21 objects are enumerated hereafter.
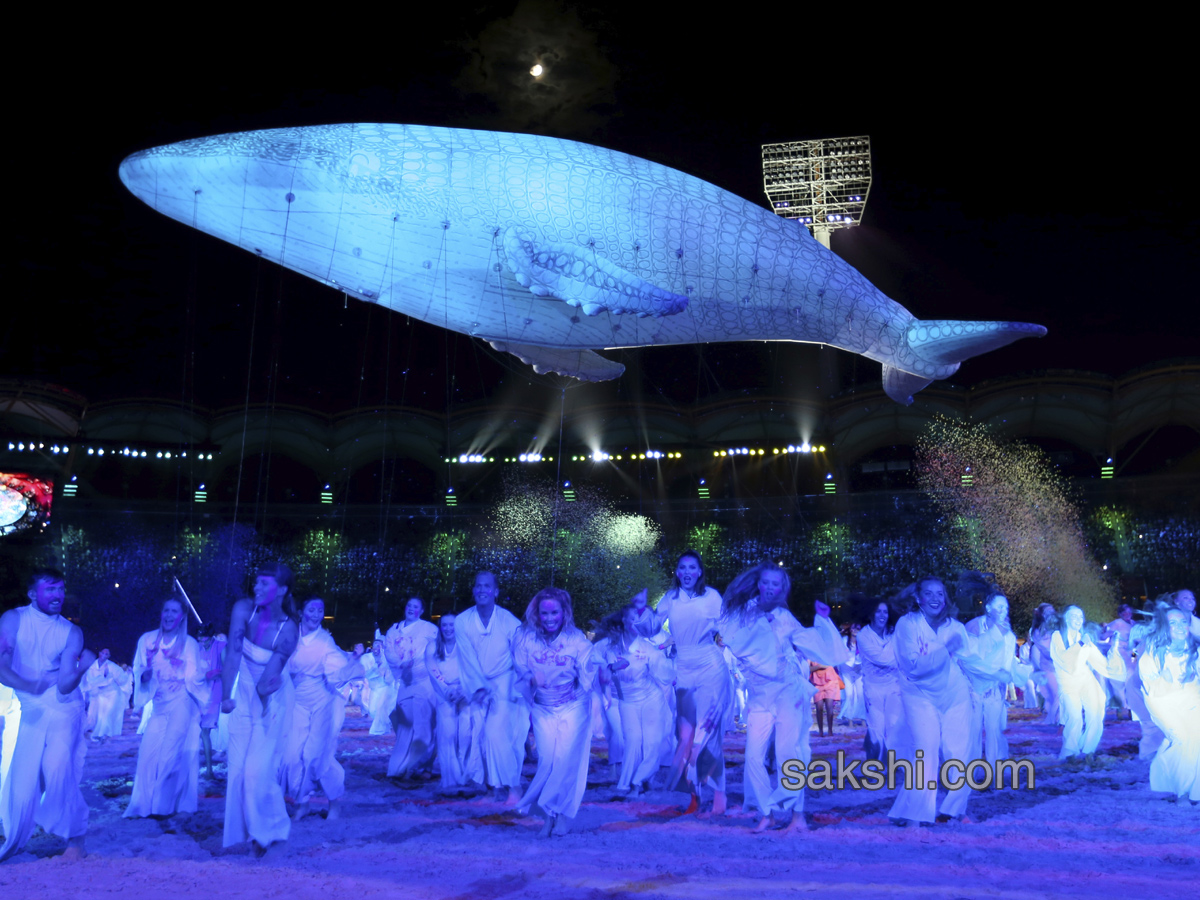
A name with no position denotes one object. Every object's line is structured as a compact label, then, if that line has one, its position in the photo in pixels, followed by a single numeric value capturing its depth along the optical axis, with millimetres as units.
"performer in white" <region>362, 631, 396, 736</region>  13359
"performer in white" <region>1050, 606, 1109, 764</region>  9102
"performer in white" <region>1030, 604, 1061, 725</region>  11070
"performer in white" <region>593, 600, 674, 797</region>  7551
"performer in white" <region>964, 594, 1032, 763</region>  6625
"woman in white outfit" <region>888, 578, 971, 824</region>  6141
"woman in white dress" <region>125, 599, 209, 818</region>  6766
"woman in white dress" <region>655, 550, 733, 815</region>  6699
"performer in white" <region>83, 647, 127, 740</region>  13898
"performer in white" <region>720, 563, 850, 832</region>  6180
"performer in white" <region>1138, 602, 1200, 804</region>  7000
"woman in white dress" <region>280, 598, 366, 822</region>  6637
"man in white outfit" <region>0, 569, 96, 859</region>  5398
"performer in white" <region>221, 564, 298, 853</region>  5340
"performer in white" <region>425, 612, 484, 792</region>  7703
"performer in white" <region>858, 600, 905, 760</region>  7449
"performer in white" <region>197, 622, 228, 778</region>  7023
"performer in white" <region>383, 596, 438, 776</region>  8367
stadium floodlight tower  21297
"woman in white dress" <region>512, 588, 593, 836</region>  6027
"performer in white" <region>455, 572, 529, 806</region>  7230
